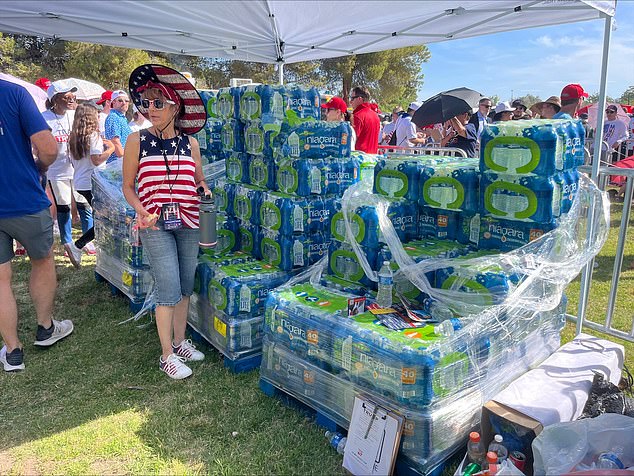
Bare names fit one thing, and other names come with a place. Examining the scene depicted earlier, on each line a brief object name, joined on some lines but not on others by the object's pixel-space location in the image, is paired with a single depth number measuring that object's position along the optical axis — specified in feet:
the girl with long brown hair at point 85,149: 18.17
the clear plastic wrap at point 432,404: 7.85
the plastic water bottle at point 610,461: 6.81
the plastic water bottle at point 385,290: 9.64
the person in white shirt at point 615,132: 35.81
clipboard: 7.72
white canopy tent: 14.53
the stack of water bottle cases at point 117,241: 14.64
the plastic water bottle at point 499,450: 7.68
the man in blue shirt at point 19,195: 11.12
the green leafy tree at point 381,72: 97.76
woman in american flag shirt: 10.74
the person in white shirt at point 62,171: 19.21
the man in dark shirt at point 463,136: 22.74
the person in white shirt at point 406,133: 33.47
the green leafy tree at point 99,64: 74.84
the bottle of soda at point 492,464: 6.75
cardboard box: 7.81
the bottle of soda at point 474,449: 7.56
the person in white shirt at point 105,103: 24.36
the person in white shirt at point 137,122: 22.26
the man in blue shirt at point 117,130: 19.20
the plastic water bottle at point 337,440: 8.68
